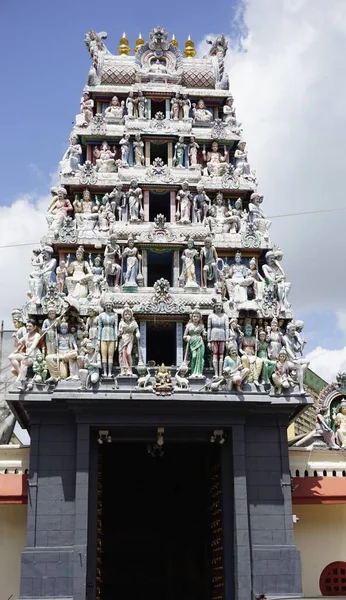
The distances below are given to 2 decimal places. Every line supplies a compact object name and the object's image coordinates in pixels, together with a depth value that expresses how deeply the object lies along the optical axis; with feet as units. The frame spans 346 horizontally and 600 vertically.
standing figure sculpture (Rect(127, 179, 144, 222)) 77.36
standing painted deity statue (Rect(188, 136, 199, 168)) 83.25
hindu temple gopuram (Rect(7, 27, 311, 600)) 64.80
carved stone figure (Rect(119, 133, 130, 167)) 82.03
